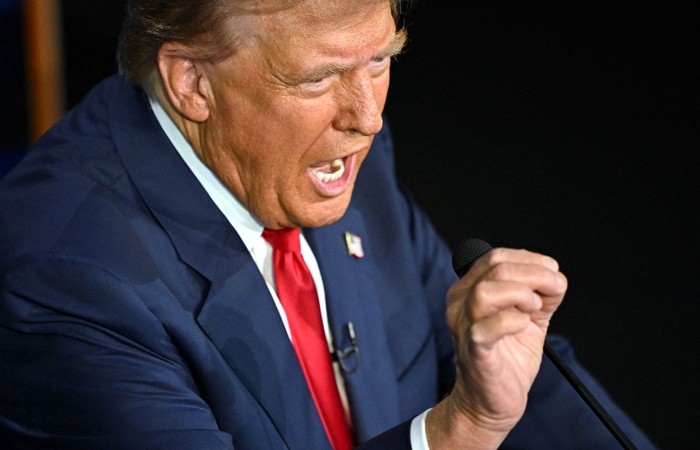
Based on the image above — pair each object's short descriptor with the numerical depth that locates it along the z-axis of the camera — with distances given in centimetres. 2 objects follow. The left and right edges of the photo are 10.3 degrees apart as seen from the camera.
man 377
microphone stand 364
